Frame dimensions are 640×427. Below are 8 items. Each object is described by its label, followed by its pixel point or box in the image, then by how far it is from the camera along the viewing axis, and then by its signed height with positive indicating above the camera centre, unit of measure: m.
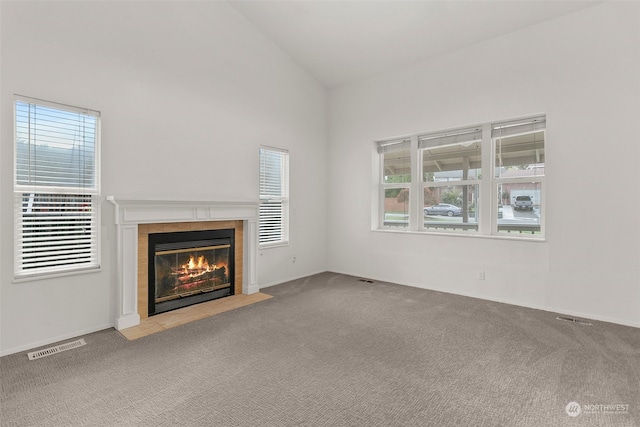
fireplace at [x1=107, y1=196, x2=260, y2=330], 3.32 -0.17
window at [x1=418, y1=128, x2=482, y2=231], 4.61 +0.52
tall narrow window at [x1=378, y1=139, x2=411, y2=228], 5.33 +0.53
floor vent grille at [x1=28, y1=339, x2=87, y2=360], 2.73 -1.22
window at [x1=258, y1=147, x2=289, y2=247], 5.00 +0.23
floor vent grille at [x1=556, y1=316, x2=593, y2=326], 3.45 -1.19
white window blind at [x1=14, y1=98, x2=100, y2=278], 2.83 +0.22
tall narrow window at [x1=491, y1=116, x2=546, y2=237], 4.08 +0.50
